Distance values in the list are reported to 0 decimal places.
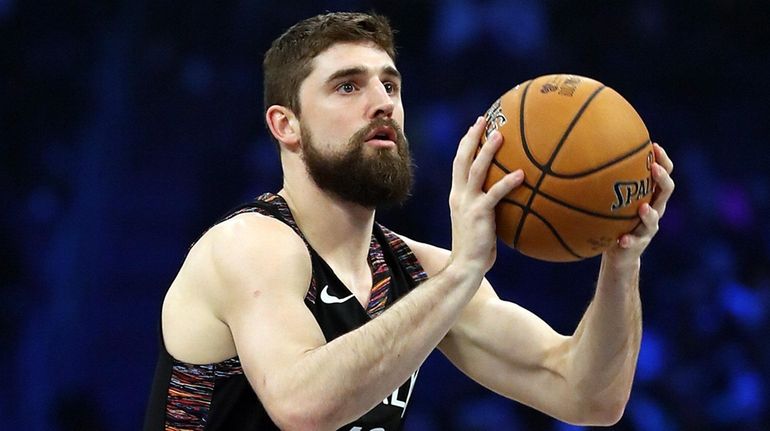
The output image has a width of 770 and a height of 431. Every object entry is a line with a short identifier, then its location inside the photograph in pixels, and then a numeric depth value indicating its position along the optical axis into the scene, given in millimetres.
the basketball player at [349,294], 4895
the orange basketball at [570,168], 4730
